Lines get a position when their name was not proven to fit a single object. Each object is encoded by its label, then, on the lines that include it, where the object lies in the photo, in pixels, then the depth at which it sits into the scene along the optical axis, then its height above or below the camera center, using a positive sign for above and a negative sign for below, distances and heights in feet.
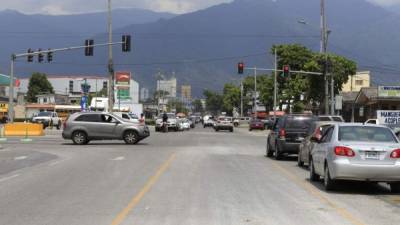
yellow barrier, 157.38 -5.10
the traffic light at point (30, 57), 165.17 +12.16
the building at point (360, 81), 434.30 +17.63
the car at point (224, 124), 250.16 -5.84
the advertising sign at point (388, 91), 210.38 +5.43
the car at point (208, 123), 363.39 -7.99
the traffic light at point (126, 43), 165.07 +15.49
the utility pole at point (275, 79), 278.91 +11.88
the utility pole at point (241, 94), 521.12 +10.33
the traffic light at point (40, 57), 170.30 +12.38
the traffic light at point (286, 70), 195.42 +10.84
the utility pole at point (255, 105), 403.67 +1.82
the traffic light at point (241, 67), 201.57 +12.05
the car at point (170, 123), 215.31 -4.95
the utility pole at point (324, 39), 175.11 +17.79
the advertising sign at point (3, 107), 368.29 -0.09
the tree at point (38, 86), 535.60 +16.64
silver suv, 118.21 -3.39
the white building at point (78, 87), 637.30 +19.16
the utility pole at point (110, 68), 211.61 +12.06
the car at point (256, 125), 272.31 -6.69
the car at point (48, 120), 234.85 -4.39
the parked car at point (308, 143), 69.70 -3.56
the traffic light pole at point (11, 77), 165.24 +7.62
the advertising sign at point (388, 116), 133.90 -1.43
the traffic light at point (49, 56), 170.71 +12.74
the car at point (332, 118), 118.55 -1.68
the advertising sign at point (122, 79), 359.42 +14.88
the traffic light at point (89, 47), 163.39 +14.28
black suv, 84.43 -3.03
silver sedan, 48.65 -3.35
